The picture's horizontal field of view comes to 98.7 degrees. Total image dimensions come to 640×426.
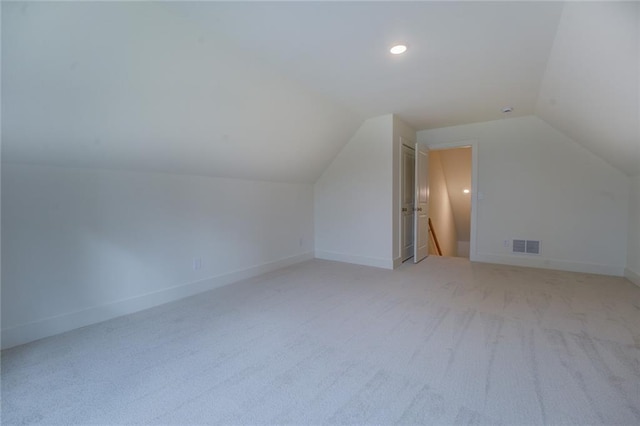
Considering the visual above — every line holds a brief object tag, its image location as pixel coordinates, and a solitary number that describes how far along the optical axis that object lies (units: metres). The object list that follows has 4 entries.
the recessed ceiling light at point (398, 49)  2.34
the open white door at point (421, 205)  4.57
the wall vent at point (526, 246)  4.21
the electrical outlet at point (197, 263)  3.31
